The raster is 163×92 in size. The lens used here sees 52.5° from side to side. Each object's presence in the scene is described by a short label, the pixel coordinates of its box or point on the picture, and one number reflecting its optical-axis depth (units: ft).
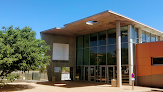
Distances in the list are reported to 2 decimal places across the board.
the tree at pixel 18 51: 42.70
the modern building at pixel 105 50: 57.36
